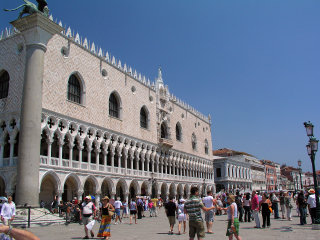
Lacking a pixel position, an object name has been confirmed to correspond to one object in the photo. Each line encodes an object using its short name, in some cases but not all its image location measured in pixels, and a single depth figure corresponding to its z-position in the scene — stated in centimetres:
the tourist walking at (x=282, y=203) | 1502
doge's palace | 1481
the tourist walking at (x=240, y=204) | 1383
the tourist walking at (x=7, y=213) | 849
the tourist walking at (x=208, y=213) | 992
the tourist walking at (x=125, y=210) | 1988
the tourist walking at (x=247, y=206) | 1281
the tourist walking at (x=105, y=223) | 846
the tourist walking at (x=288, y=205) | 1335
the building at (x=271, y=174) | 7550
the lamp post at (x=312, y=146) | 1092
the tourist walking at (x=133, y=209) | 1434
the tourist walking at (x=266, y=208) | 1104
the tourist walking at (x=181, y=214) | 1014
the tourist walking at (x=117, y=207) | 1475
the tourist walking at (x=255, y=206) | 1098
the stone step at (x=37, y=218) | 1213
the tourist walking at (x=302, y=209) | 1146
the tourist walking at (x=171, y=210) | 1055
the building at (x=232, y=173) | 5481
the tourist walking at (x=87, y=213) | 903
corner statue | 1509
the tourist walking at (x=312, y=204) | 1095
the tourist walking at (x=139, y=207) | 1749
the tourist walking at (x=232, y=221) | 662
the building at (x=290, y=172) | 9730
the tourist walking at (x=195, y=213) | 621
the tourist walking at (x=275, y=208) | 1479
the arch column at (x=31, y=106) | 1323
